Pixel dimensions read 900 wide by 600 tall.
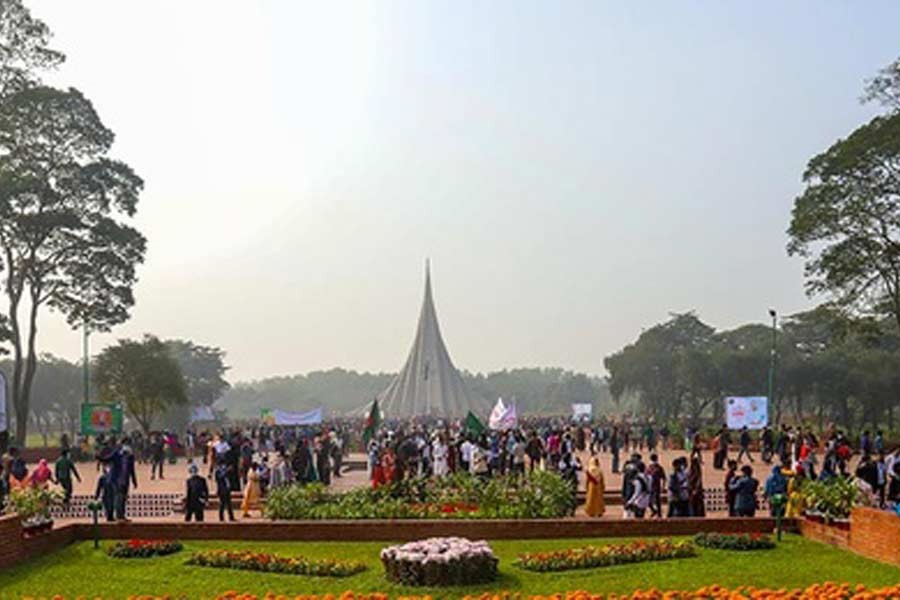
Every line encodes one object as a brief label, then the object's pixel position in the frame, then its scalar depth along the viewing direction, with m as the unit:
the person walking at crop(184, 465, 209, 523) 14.70
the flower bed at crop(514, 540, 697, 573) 11.06
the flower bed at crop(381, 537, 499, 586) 10.14
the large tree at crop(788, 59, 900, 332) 27.94
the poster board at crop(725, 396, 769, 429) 32.44
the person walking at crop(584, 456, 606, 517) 15.68
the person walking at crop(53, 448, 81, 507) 17.12
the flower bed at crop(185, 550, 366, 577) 11.03
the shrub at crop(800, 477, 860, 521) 12.43
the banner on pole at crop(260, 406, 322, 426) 43.84
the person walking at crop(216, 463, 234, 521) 15.14
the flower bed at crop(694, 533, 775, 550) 11.92
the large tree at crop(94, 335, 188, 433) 38.06
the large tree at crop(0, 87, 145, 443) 30.91
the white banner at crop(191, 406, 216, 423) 53.47
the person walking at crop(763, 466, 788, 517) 14.18
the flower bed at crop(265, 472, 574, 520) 14.32
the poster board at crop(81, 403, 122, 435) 32.34
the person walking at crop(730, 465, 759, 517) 14.11
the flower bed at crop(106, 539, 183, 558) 12.02
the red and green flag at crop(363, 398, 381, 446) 27.73
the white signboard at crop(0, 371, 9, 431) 15.64
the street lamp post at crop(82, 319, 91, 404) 36.59
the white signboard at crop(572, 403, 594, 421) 52.91
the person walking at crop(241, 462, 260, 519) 16.75
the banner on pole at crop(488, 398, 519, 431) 33.47
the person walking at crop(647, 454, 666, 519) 15.28
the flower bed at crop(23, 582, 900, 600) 8.21
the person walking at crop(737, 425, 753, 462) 29.11
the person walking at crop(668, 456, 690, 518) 14.55
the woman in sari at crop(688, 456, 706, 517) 14.63
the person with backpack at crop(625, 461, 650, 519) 14.84
